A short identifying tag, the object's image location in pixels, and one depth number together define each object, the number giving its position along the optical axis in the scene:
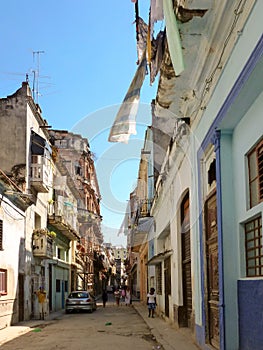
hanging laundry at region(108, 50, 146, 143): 10.19
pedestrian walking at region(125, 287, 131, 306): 37.72
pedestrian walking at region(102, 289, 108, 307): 37.72
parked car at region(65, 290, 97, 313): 29.22
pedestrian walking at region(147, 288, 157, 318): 22.92
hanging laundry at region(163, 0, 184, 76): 7.94
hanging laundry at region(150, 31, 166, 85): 10.39
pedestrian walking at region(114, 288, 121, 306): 39.21
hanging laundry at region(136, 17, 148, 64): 10.97
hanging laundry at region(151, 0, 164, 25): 8.89
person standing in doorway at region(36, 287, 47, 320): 23.40
